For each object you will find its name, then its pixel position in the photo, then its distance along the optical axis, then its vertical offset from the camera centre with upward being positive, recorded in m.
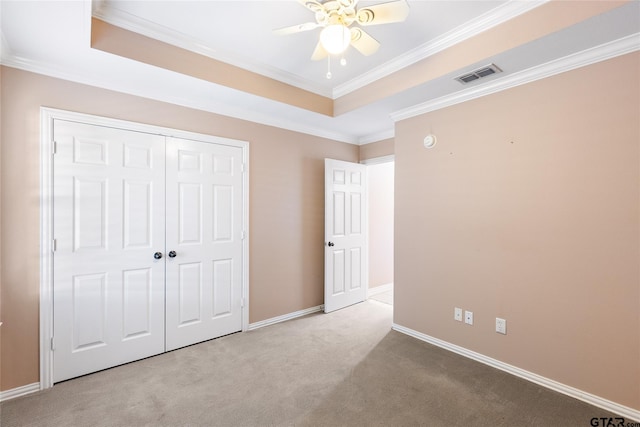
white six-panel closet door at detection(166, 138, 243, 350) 2.85 -0.32
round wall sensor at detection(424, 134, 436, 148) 3.02 +0.75
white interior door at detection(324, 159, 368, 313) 3.92 -0.33
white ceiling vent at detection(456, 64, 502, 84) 2.27 +1.13
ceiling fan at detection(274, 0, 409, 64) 1.66 +1.17
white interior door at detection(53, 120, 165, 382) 2.32 -0.32
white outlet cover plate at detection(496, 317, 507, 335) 2.50 -0.99
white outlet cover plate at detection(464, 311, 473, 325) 2.73 -1.00
